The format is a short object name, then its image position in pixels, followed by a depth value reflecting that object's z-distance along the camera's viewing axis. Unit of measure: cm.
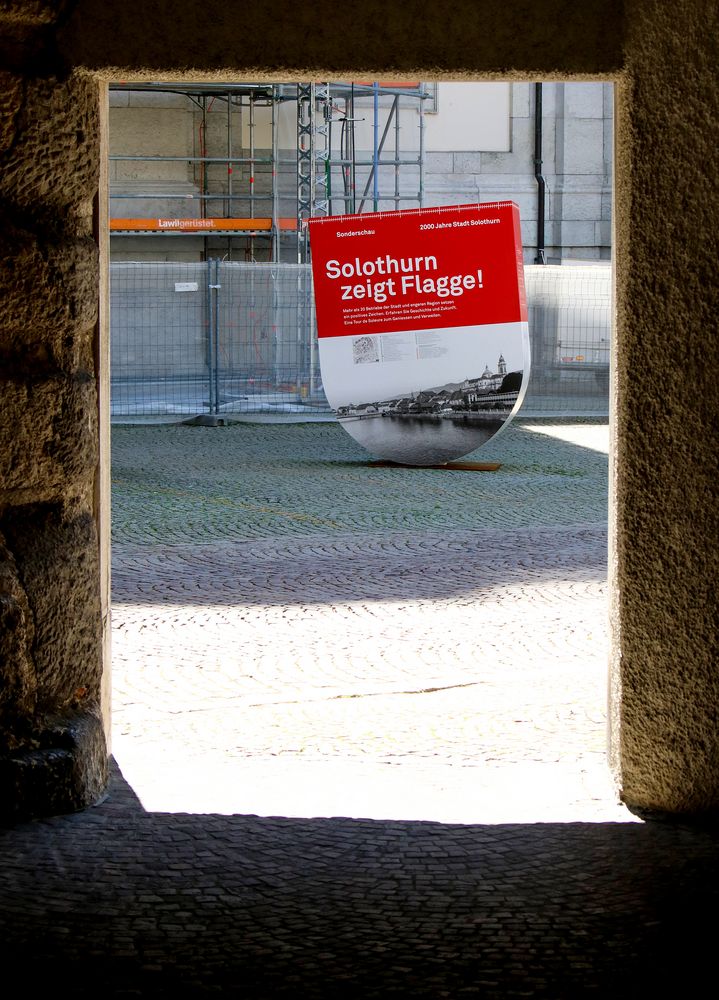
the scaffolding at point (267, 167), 1989
